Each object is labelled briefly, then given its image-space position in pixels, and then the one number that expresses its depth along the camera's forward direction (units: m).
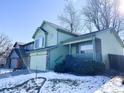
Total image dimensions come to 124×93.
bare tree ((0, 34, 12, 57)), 25.05
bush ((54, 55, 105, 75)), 8.30
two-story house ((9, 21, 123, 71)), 10.14
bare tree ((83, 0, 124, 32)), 15.93
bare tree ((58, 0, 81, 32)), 21.01
